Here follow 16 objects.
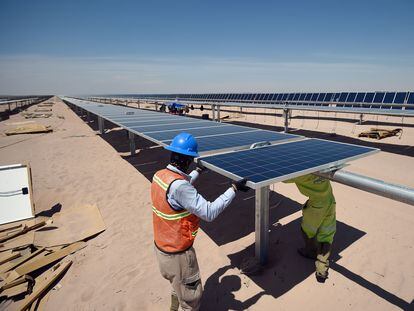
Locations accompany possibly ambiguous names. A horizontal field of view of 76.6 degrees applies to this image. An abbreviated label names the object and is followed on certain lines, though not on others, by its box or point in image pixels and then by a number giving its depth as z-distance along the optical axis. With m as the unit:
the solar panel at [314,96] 27.74
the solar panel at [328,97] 26.10
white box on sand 6.52
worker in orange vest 2.82
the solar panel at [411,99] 19.76
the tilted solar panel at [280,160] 3.71
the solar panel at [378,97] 22.03
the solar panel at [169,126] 9.79
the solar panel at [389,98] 21.07
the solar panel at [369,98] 22.58
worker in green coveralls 4.33
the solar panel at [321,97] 26.88
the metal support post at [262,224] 4.34
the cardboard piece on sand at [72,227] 5.75
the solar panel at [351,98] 24.21
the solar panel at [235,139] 6.37
